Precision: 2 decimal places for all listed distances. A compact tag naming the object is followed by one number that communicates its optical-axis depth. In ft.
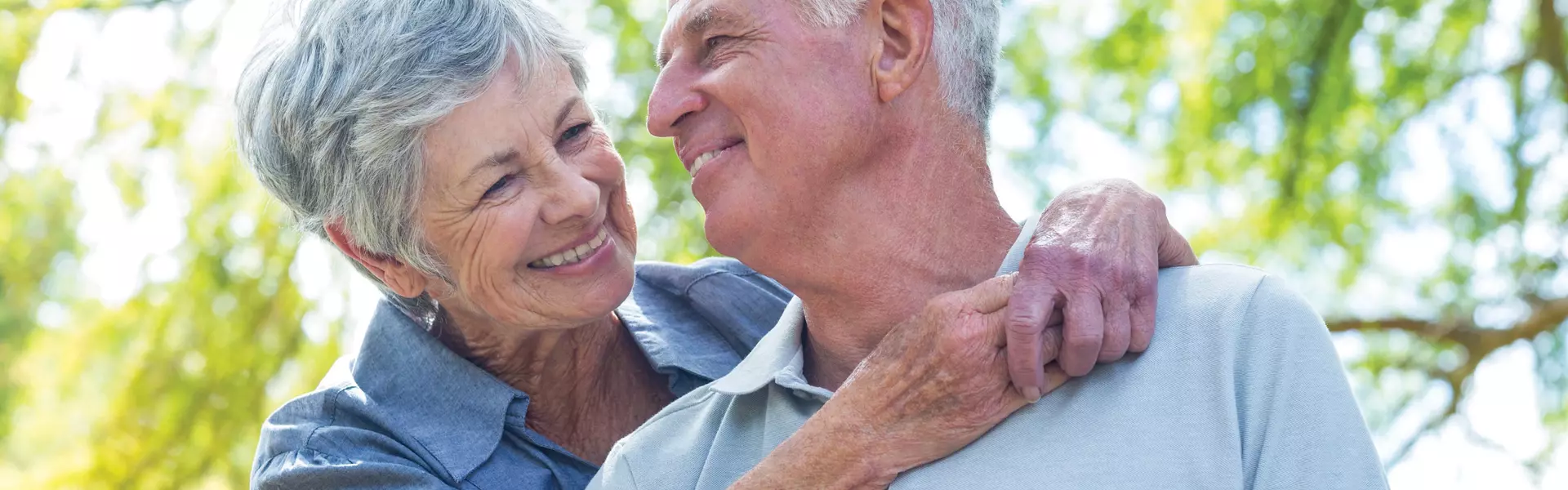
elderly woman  7.65
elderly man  5.34
